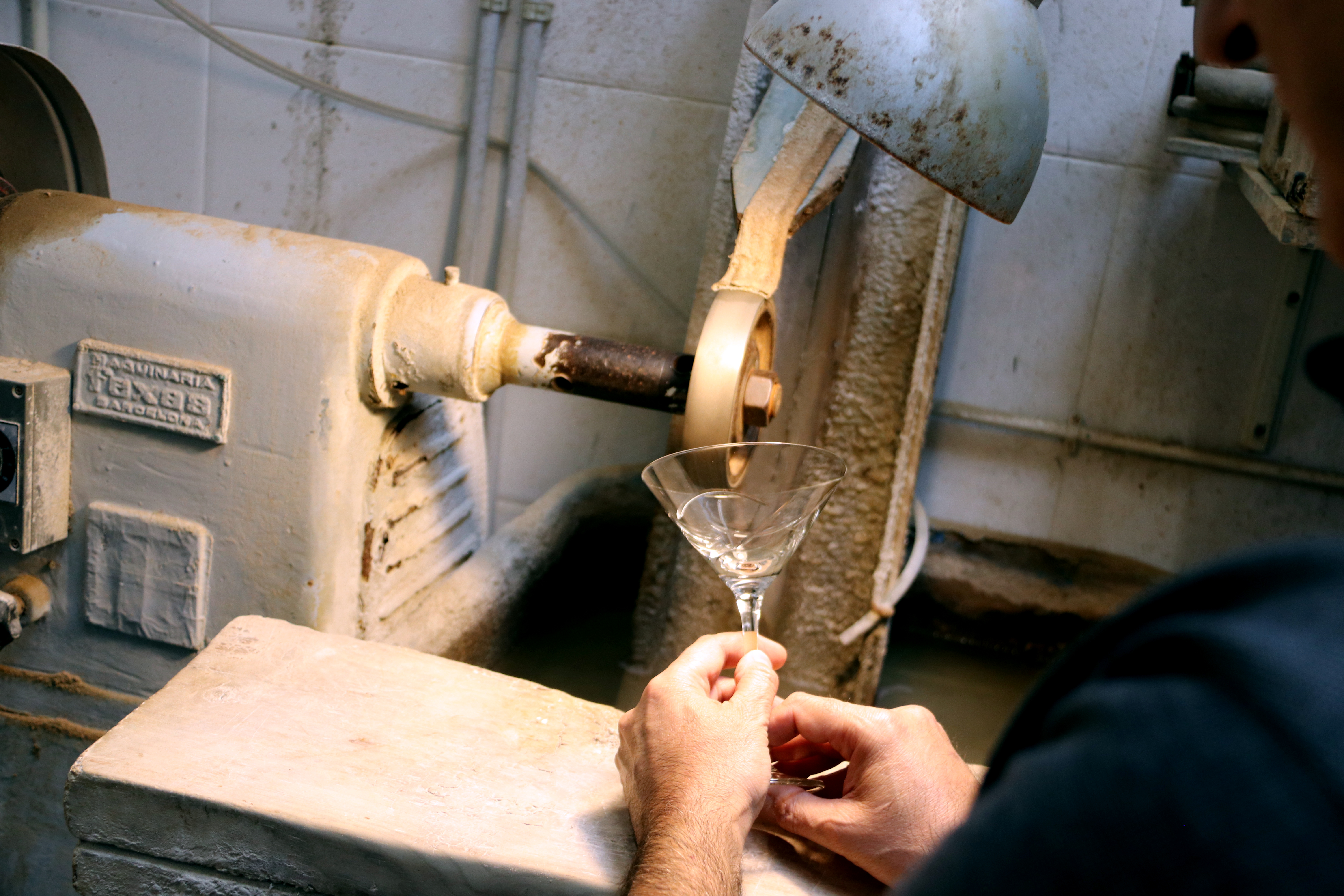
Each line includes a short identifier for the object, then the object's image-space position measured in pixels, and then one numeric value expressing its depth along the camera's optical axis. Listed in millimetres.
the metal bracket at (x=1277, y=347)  2096
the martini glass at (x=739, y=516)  1015
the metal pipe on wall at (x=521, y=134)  2273
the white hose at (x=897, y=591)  1895
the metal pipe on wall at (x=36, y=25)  2414
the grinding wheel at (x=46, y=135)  1586
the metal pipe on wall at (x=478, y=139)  2270
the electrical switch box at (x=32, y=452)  1396
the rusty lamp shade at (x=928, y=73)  998
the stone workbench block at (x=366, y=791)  931
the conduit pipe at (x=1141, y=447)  2191
